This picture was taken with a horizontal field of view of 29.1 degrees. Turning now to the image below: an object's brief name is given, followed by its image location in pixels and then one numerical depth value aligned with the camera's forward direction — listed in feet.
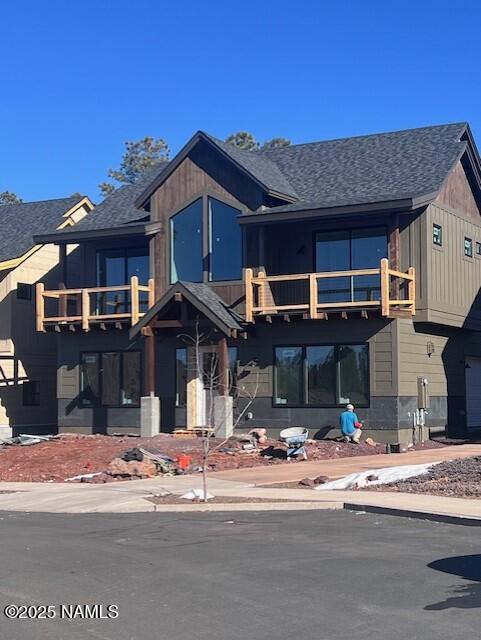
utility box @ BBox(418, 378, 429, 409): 88.69
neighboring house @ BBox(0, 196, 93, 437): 111.86
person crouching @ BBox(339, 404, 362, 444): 82.89
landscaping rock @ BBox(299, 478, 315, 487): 57.55
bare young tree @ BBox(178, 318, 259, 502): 90.33
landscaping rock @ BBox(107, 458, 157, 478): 65.62
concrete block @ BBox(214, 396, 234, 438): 86.07
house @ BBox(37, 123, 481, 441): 86.43
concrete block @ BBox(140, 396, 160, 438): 90.94
